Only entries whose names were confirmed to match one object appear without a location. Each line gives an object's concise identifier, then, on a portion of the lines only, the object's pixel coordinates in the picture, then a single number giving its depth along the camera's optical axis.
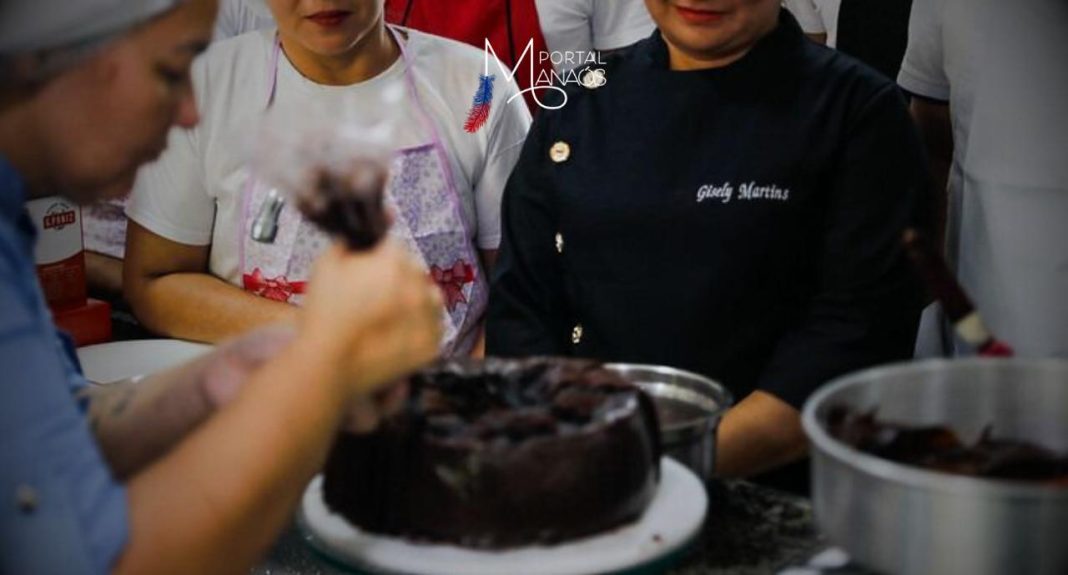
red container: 2.74
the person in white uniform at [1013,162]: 2.29
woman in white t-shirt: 2.50
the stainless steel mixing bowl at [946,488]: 1.06
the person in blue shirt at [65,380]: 1.13
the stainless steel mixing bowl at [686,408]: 1.63
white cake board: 1.37
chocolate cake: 1.41
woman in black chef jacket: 2.06
